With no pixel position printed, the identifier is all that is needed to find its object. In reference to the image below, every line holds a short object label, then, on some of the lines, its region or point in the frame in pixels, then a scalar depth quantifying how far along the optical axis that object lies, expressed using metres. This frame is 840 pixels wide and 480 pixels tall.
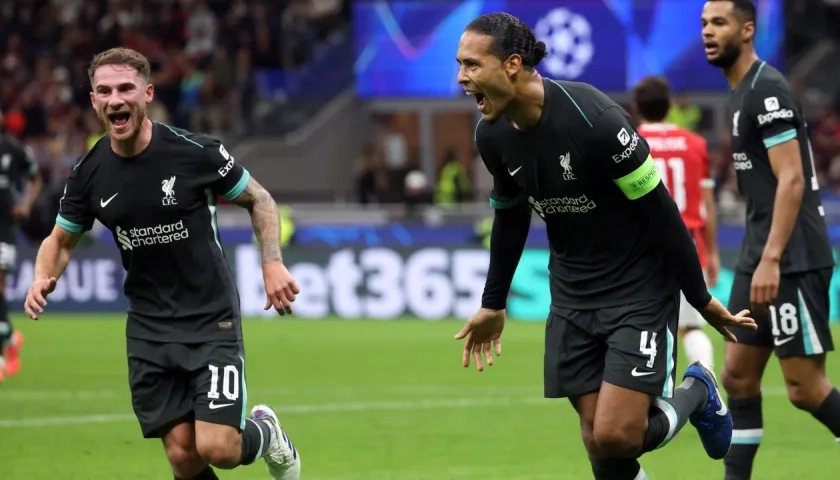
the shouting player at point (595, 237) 12.08
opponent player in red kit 19.70
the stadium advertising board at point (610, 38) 48.91
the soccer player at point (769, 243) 14.70
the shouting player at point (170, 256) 13.25
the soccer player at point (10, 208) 27.81
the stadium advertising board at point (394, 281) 37.84
